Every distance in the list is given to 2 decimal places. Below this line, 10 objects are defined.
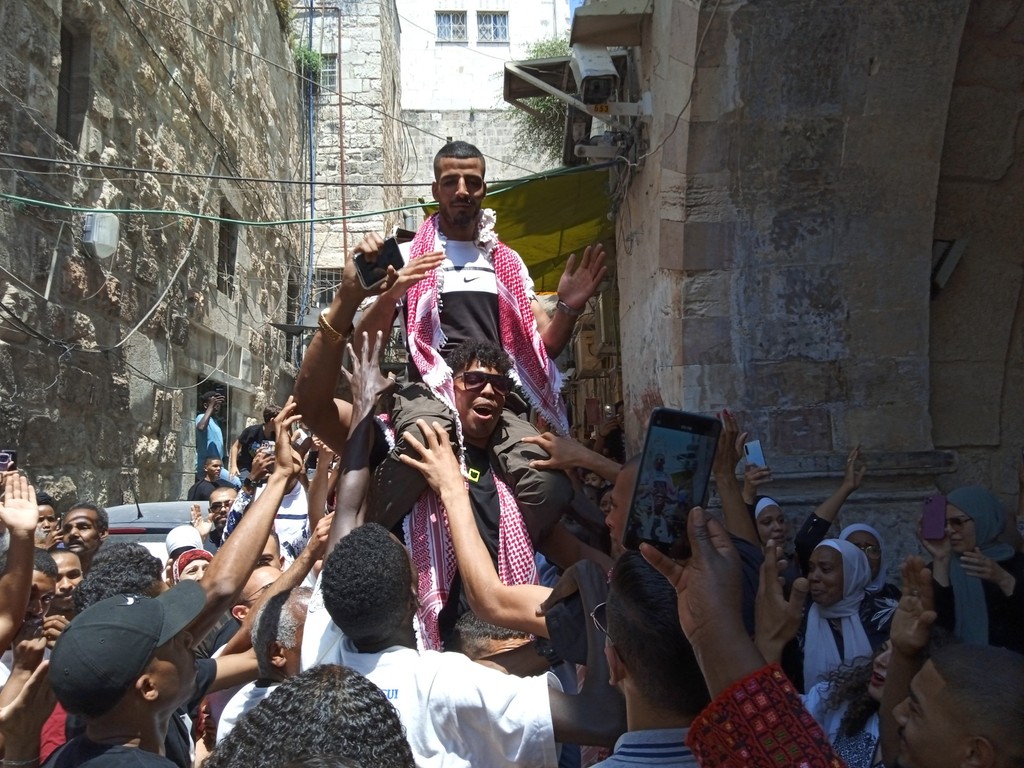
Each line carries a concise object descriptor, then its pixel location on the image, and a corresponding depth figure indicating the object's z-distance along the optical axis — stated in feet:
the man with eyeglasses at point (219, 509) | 19.13
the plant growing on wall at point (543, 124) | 51.55
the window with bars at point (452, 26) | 78.54
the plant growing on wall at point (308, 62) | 50.47
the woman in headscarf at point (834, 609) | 11.11
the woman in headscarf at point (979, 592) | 10.17
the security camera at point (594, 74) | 22.58
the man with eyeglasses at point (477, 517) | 10.22
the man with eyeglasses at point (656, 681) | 5.82
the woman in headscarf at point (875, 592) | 11.43
